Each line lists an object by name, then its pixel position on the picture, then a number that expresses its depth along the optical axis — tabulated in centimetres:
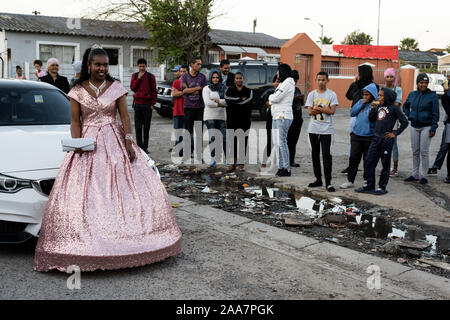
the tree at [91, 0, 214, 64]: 2434
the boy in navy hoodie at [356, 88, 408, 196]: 758
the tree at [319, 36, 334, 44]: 7925
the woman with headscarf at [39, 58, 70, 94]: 930
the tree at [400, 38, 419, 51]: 8900
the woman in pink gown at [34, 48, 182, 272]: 416
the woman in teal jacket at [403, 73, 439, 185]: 851
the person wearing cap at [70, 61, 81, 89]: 730
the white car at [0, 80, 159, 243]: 443
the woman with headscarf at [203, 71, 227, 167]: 965
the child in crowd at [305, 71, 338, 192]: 786
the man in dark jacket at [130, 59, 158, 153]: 1077
